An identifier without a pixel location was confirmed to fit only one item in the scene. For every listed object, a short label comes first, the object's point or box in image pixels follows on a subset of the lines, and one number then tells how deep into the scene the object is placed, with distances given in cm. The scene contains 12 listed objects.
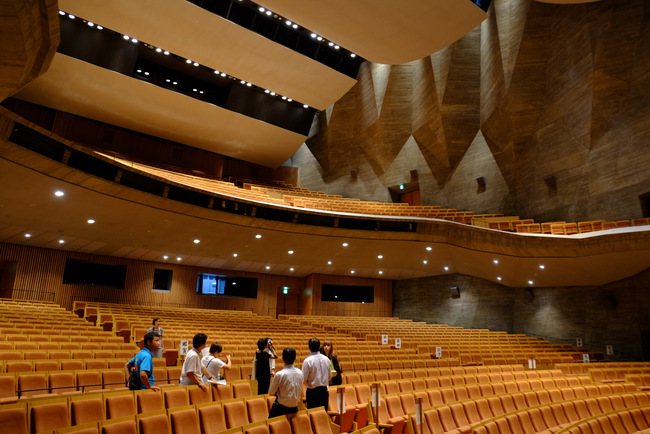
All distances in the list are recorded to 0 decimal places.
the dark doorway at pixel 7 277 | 1203
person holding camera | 449
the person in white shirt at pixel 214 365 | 411
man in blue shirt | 357
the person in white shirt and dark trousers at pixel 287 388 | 320
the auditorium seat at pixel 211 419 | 328
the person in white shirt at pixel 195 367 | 380
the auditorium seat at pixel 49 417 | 296
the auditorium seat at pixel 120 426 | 269
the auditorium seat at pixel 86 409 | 321
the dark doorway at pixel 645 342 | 1130
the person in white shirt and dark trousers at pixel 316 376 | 359
